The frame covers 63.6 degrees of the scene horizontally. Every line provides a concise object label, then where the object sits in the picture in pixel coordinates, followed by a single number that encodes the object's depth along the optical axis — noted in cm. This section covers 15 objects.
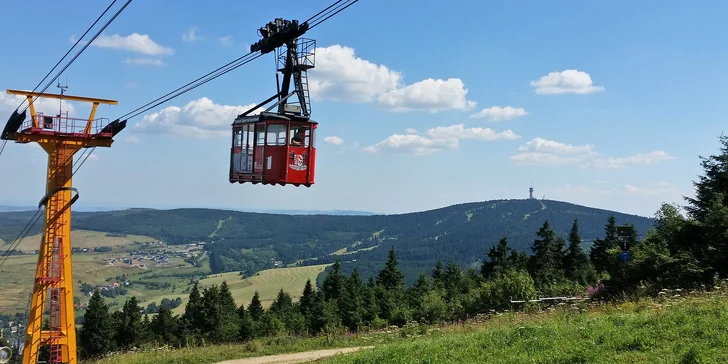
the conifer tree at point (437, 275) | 8135
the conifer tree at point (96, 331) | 7600
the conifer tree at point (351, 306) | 6552
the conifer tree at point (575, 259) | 7964
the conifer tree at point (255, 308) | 8911
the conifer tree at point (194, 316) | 8138
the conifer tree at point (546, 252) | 8375
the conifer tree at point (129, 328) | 7950
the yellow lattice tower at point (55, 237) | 3161
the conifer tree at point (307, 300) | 8419
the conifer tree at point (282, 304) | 8569
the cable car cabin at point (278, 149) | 1867
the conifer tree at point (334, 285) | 8174
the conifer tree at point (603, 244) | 8190
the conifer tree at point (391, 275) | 8845
